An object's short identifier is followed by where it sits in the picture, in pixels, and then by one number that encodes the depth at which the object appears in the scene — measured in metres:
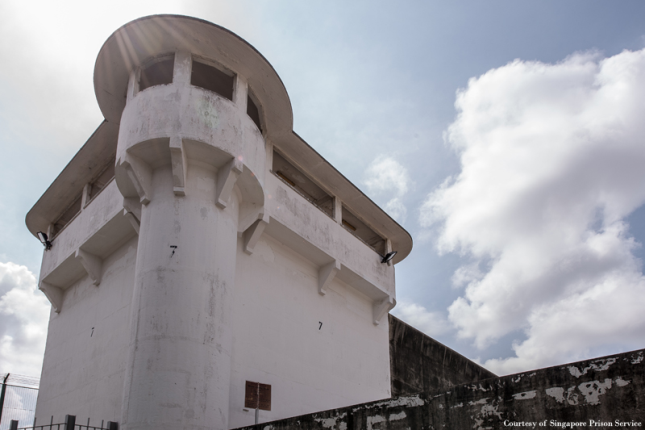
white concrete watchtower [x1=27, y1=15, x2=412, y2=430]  10.40
